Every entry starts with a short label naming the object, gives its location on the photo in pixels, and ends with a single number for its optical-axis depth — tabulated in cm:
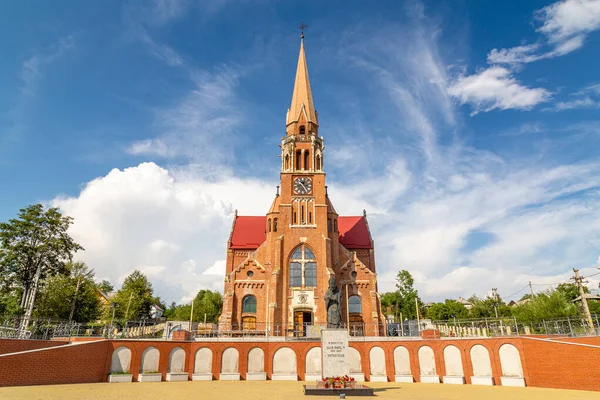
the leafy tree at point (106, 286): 8394
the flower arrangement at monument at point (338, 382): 1700
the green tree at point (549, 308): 3725
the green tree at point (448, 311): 6481
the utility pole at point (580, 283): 3170
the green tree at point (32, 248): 3588
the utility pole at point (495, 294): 6376
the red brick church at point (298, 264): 3478
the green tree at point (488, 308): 6172
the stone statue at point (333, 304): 3044
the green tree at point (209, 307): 6525
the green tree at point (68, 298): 3778
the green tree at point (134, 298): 5097
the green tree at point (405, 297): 5775
